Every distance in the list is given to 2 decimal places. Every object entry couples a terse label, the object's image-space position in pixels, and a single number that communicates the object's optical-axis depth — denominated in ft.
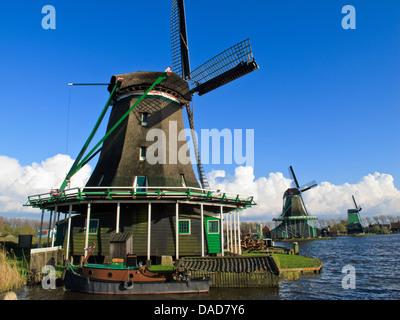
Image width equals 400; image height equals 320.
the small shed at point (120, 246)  60.08
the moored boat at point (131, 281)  44.73
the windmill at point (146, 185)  63.21
